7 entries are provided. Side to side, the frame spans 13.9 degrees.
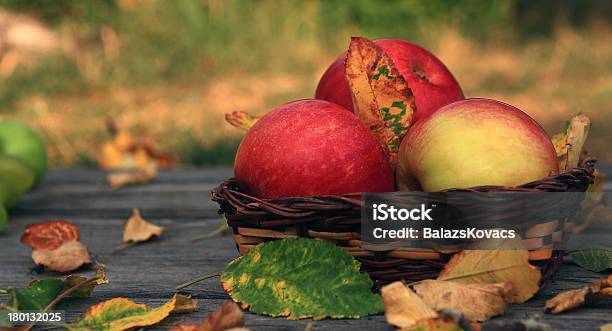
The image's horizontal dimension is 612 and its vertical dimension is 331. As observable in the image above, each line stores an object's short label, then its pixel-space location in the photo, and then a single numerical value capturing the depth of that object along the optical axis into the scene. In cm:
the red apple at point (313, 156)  113
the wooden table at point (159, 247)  110
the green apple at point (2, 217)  129
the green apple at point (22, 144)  139
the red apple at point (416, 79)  120
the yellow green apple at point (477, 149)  113
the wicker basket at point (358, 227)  110
